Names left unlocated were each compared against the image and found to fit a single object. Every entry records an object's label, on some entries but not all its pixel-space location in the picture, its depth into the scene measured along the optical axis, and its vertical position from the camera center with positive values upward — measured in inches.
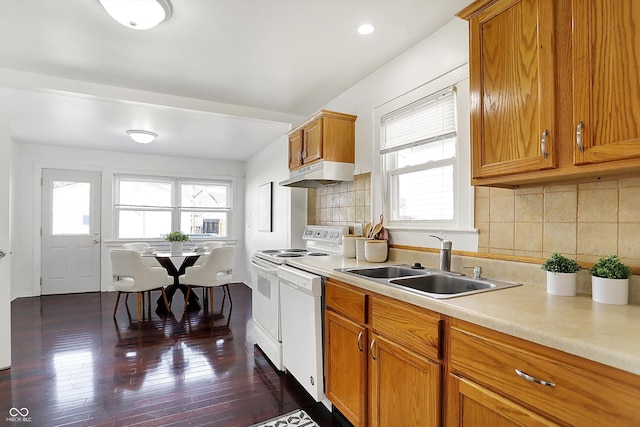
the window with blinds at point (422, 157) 84.3 +16.5
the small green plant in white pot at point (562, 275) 53.1 -9.5
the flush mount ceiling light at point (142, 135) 164.2 +40.1
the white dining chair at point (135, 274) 153.8 -27.9
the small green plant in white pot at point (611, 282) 47.2 -9.5
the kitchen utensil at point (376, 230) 103.5 -4.6
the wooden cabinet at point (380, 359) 51.4 -26.5
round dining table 175.0 -30.6
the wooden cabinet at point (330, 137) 114.3 +27.7
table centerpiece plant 184.7 -14.3
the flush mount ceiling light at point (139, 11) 71.7 +45.5
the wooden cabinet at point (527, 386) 31.6 -18.8
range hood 113.7 +15.0
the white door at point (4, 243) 102.1 -8.8
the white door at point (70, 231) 211.8 -10.7
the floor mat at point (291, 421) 76.0 -48.1
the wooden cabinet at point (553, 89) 42.4 +18.9
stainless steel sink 63.6 -13.9
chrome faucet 75.9 -9.3
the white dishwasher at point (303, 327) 80.5 -29.3
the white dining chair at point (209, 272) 165.6 -28.8
